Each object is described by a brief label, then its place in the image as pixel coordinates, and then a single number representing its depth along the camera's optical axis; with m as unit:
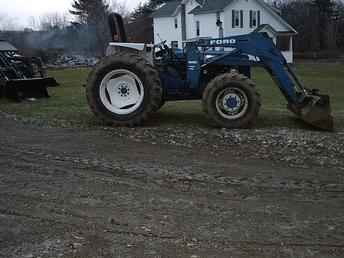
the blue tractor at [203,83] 10.42
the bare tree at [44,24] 41.29
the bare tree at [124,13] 68.94
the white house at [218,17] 49.03
